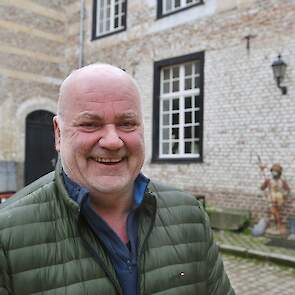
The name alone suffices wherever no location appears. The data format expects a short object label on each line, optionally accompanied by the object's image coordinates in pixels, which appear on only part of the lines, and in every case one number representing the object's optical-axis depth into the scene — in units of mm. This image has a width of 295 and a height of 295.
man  1226
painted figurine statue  7344
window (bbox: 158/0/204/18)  9859
